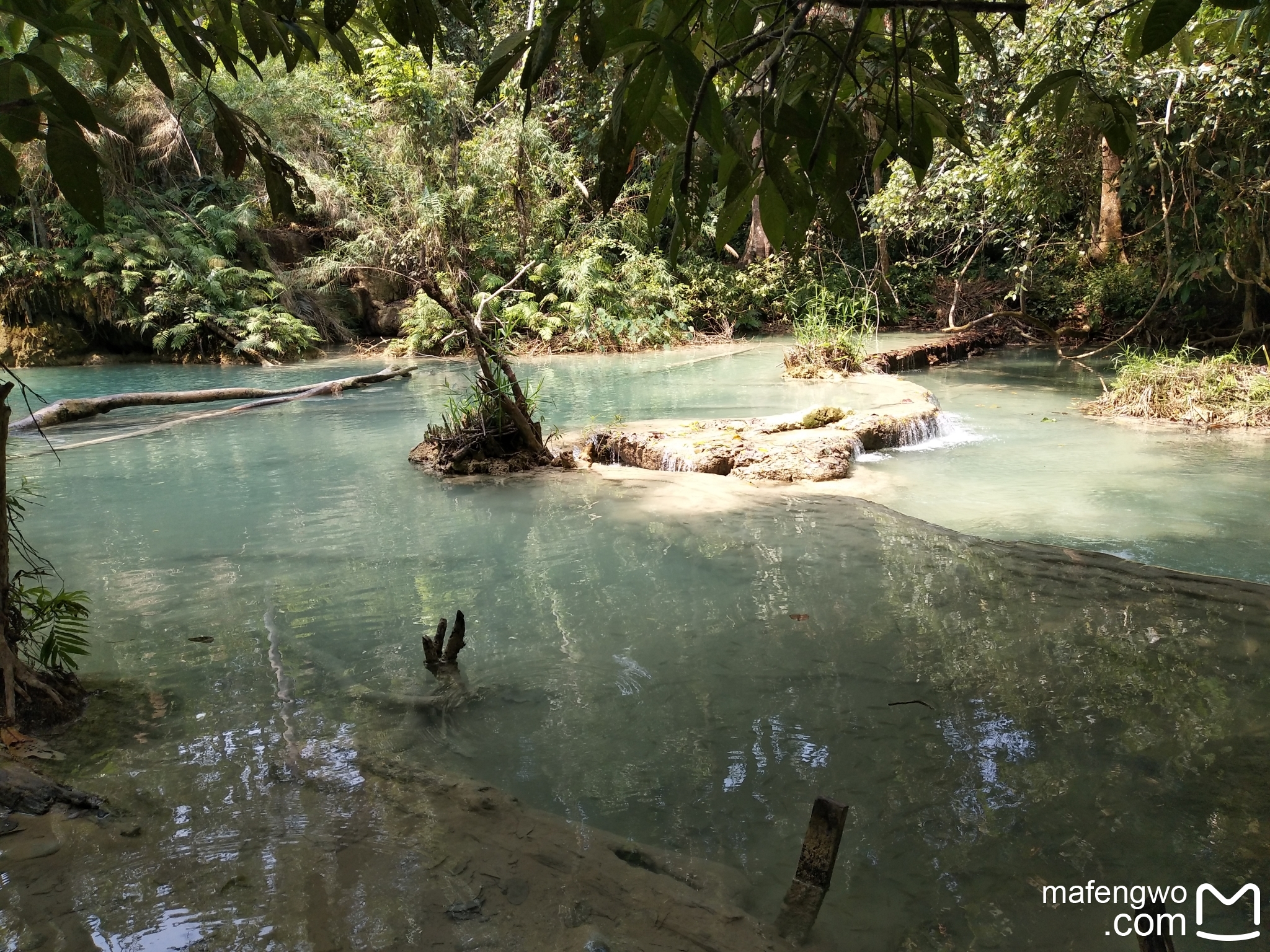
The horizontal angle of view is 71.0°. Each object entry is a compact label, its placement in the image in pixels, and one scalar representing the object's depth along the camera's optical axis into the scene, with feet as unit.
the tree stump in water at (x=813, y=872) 6.51
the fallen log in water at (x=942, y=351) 46.49
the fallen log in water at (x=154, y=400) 27.73
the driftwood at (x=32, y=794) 8.30
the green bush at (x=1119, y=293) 45.06
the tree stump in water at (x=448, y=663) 12.05
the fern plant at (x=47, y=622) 10.89
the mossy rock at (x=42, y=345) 55.47
